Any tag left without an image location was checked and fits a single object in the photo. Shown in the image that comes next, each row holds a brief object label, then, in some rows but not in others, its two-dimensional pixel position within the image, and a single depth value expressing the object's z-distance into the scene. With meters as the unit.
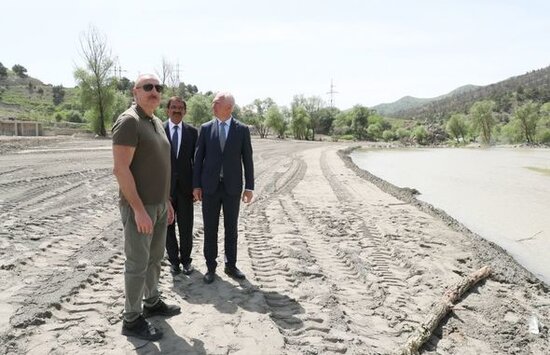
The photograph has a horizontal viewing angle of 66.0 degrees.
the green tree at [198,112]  64.81
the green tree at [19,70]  120.16
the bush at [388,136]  116.06
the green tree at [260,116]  94.31
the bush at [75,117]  70.26
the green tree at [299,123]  92.19
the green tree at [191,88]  140.30
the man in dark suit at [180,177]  5.05
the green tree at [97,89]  43.12
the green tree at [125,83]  84.29
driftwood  3.72
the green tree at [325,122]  114.12
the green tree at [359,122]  110.31
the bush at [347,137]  98.25
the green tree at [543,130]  86.25
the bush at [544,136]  86.01
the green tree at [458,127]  104.06
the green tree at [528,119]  86.75
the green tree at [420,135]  107.56
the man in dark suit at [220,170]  4.85
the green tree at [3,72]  109.88
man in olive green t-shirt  3.30
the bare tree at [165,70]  59.39
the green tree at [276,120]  88.81
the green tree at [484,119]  92.19
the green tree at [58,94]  102.06
